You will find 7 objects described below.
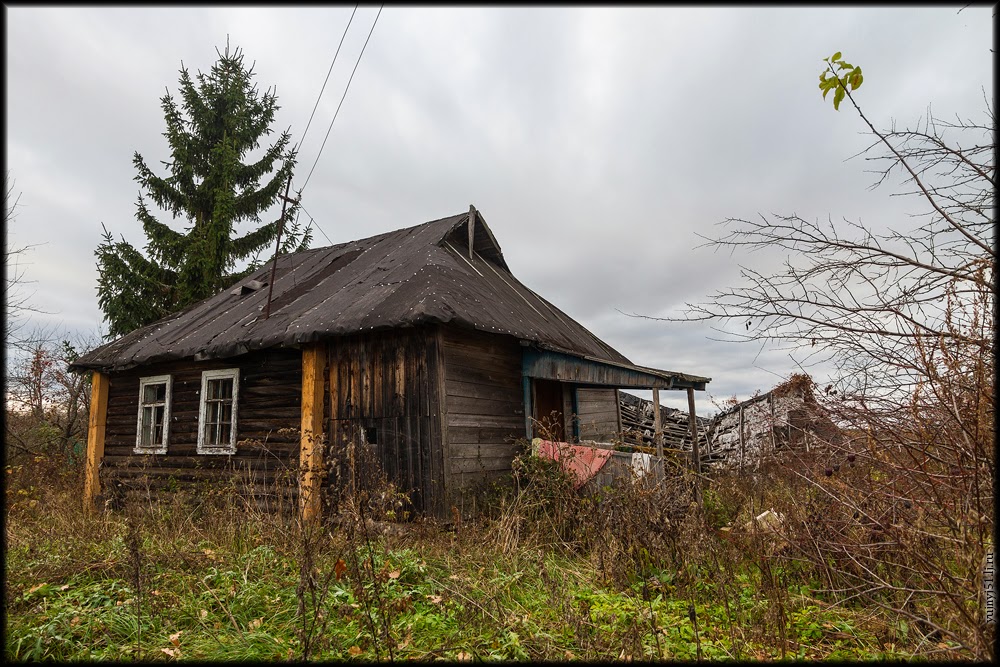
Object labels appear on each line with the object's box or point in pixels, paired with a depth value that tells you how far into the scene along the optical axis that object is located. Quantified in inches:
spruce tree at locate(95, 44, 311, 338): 610.2
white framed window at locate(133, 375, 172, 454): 425.7
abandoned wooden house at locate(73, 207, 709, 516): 300.0
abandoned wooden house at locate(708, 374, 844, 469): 545.6
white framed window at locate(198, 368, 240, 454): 383.2
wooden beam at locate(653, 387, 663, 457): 327.9
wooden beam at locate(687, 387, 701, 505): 383.9
